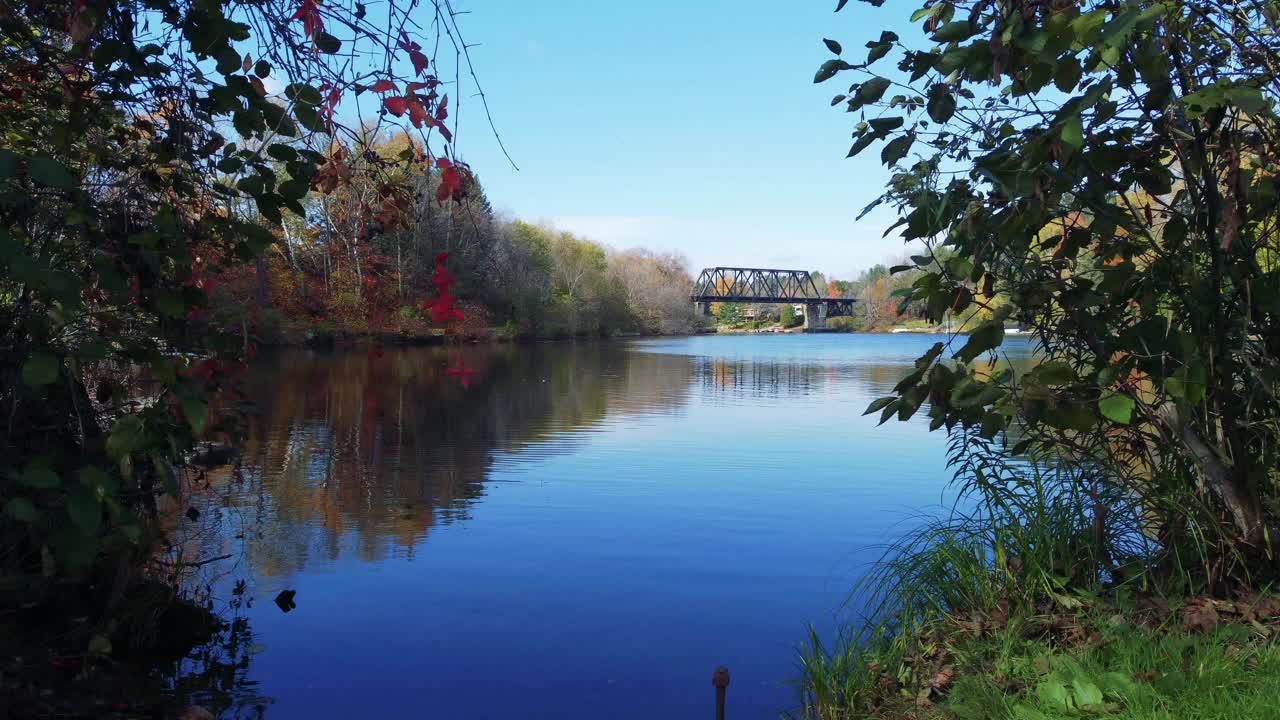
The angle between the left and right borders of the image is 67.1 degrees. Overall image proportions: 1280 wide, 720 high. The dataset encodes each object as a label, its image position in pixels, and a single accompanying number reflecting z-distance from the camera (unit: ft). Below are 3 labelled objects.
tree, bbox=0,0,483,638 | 9.41
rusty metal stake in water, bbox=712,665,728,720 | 8.60
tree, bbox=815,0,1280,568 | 11.12
